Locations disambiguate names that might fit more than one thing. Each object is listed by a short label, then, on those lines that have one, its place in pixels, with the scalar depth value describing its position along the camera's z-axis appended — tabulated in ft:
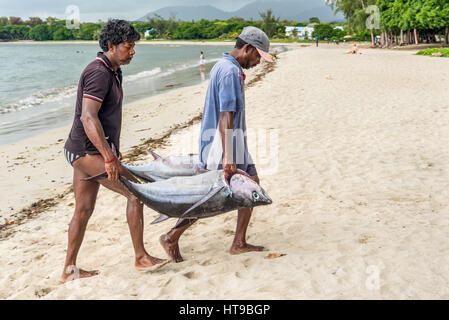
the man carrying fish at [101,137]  9.08
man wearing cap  9.47
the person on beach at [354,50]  116.15
